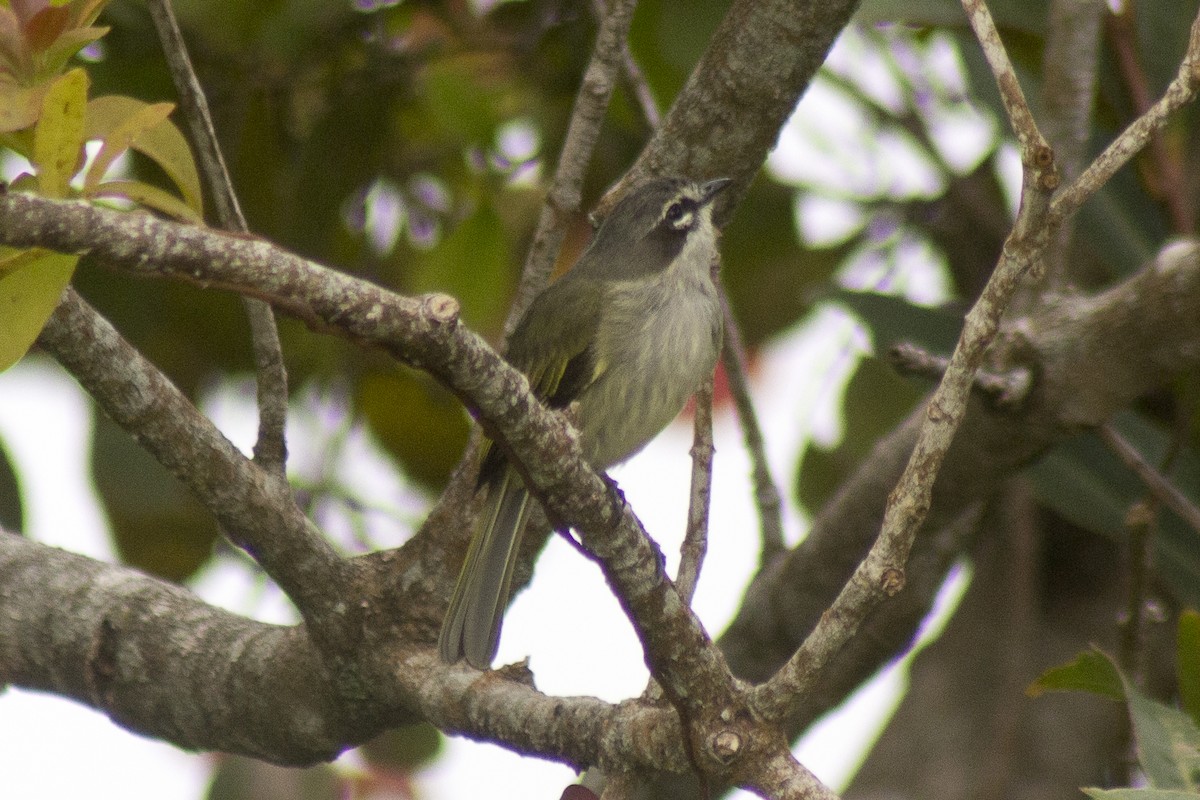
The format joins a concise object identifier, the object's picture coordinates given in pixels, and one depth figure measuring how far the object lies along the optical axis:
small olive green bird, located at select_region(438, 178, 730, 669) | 7.17
